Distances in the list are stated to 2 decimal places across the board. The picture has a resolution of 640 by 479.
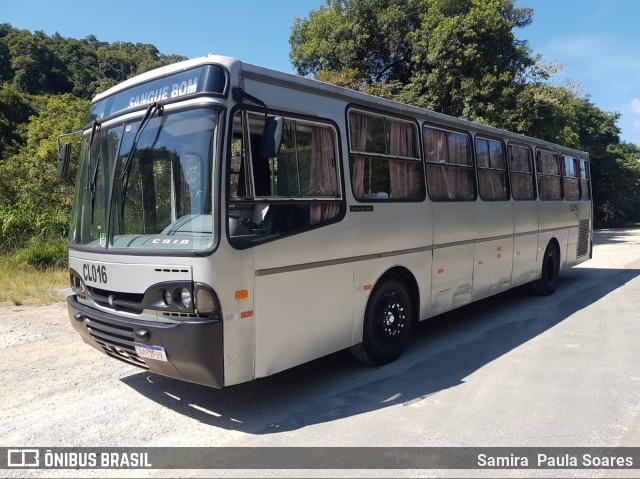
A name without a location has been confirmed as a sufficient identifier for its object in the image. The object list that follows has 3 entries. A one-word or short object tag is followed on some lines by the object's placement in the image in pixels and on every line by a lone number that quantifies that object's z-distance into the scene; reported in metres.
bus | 3.79
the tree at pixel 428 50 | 17.02
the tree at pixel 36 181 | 15.03
